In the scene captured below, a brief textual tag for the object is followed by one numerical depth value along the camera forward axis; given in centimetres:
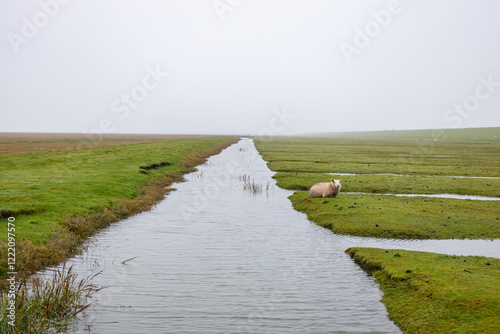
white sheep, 3488
